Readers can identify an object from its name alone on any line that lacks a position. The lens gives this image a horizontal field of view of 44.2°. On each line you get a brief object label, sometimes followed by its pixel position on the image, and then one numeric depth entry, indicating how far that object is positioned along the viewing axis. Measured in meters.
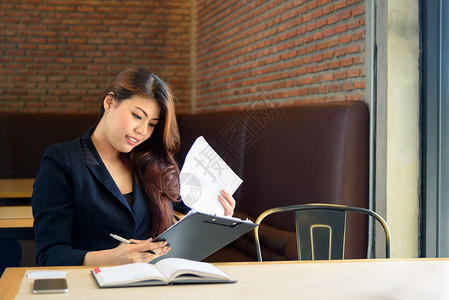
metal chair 2.12
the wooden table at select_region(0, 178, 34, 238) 2.67
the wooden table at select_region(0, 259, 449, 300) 1.31
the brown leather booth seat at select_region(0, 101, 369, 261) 3.21
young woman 1.79
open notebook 1.36
